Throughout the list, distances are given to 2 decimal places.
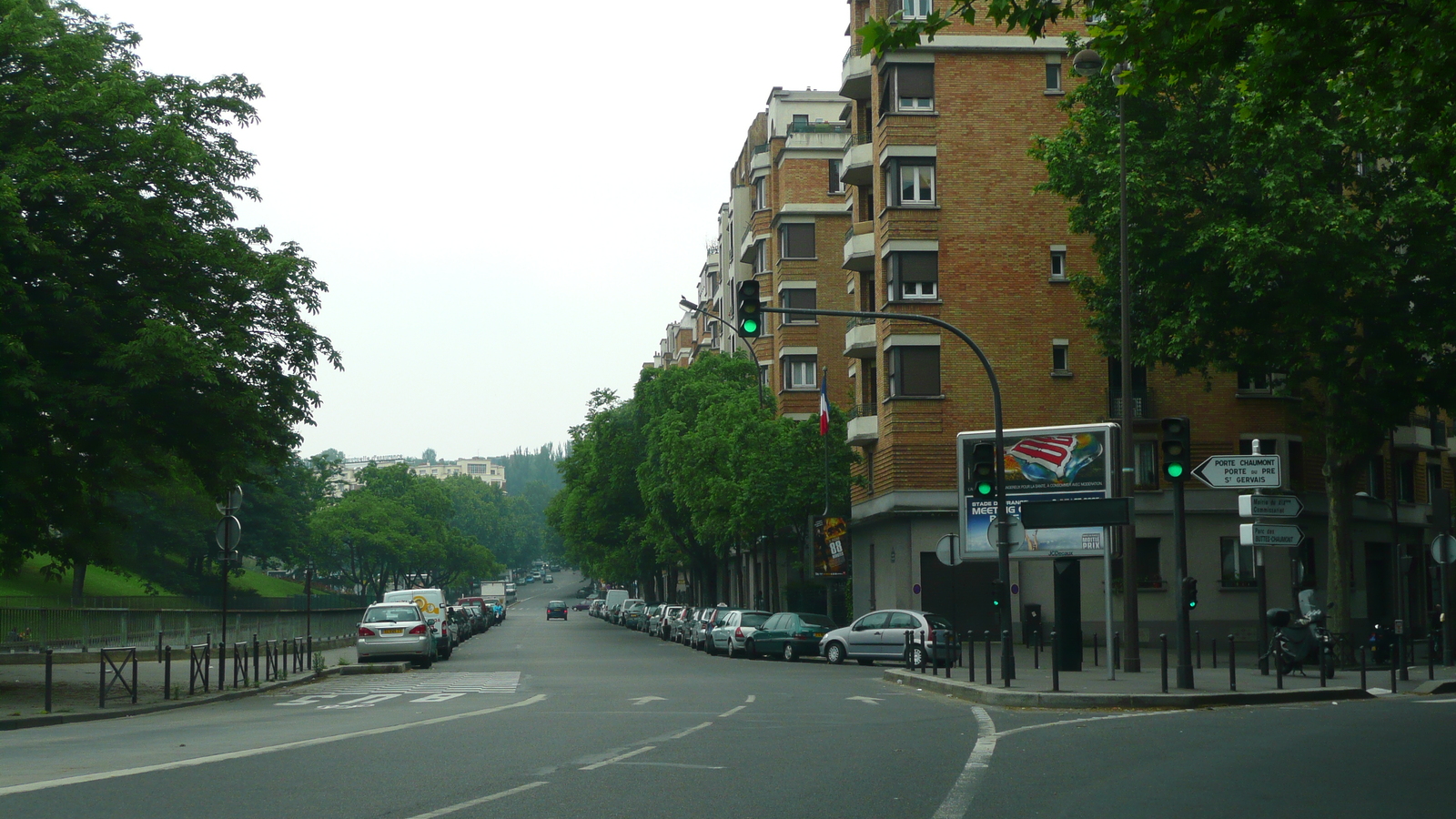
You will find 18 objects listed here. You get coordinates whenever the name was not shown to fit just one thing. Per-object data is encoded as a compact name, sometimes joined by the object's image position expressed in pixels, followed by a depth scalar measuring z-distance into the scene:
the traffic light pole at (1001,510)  23.86
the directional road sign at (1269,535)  23.55
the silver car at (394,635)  36.84
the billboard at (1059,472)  26.69
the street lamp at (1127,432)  26.11
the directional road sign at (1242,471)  22.08
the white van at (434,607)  42.72
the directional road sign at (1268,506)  23.39
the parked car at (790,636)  40.38
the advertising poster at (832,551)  45.23
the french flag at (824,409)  46.00
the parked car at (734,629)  42.72
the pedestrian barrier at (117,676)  22.28
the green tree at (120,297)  21.59
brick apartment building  45.31
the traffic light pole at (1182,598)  21.81
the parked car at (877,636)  35.12
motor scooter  25.97
